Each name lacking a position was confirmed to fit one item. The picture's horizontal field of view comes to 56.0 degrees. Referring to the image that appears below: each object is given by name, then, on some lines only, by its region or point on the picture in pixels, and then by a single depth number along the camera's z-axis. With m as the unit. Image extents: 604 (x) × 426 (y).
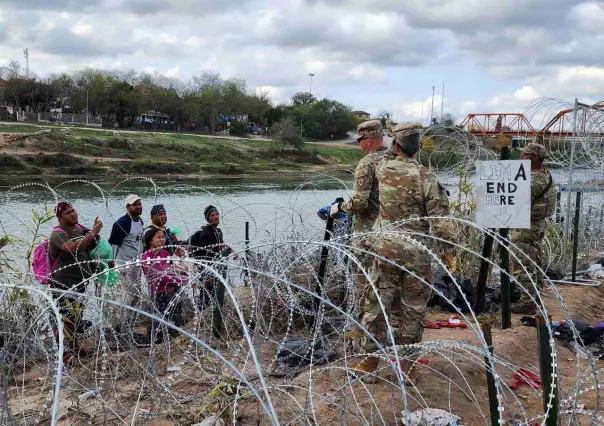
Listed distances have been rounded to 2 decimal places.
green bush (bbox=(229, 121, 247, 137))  59.69
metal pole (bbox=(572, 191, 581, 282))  6.86
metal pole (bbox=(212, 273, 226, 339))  4.67
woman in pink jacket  5.02
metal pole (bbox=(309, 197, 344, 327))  4.87
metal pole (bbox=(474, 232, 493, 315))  5.00
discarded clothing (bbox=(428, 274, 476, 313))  5.94
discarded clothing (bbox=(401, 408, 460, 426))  3.17
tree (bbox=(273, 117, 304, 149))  46.84
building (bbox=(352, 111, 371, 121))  90.74
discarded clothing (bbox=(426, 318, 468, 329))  5.32
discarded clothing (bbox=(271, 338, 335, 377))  4.02
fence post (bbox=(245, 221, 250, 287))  5.79
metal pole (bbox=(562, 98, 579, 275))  6.61
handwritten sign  4.49
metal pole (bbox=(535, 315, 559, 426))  2.19
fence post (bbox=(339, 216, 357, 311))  5.63
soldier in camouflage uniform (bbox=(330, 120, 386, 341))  4.17
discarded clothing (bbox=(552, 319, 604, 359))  4.83
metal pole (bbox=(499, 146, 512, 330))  4.75
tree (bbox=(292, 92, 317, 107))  87.00
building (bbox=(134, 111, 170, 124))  58.31
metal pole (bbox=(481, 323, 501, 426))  2.43
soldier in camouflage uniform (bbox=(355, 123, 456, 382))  3.75
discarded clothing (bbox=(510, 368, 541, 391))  4.05
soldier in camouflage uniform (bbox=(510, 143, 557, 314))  5.61
